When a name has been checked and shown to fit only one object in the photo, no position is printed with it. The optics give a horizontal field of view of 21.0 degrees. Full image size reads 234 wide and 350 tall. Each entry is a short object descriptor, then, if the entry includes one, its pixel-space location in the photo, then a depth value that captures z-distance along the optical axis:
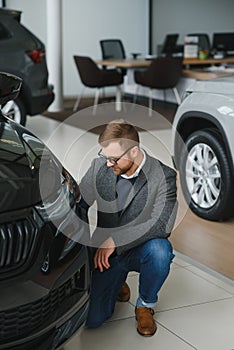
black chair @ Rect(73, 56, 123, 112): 9.98
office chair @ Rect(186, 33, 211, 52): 13.10
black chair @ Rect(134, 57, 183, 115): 9.67
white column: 10.16
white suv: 4.08
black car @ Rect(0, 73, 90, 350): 1.98
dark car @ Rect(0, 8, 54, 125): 7.30
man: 2.65
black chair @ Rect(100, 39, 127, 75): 11.71
